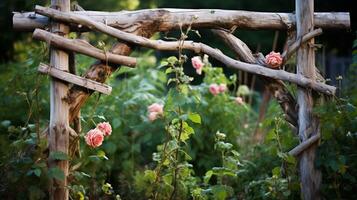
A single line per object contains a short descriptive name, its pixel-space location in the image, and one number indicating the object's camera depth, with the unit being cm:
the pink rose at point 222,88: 515
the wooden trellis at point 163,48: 329
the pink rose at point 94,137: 331
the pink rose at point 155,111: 443
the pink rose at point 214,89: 509
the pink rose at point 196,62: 469
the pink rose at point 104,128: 343
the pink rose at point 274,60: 347
